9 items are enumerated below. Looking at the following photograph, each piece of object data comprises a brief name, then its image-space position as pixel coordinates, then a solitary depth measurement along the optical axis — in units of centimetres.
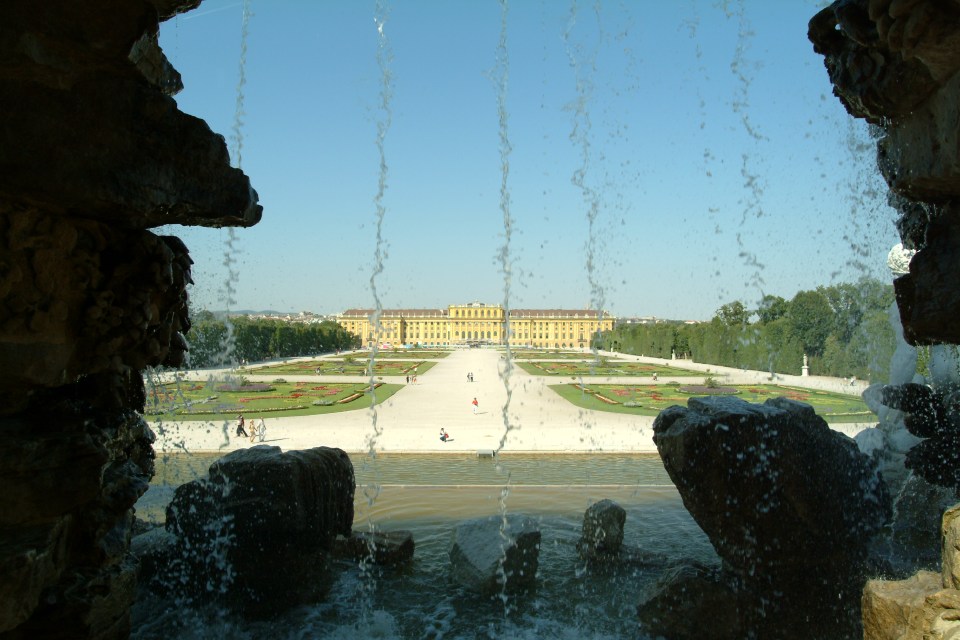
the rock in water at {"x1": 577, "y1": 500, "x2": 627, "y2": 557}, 632
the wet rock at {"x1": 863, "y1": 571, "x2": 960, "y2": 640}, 215
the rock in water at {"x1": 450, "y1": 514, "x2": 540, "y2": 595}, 547
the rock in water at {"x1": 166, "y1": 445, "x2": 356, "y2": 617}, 500
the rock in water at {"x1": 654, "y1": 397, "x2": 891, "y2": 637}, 458
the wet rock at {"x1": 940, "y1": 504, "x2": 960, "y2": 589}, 221
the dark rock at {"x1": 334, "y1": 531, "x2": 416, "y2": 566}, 618
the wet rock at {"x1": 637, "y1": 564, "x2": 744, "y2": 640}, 462
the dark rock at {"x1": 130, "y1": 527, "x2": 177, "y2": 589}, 521
